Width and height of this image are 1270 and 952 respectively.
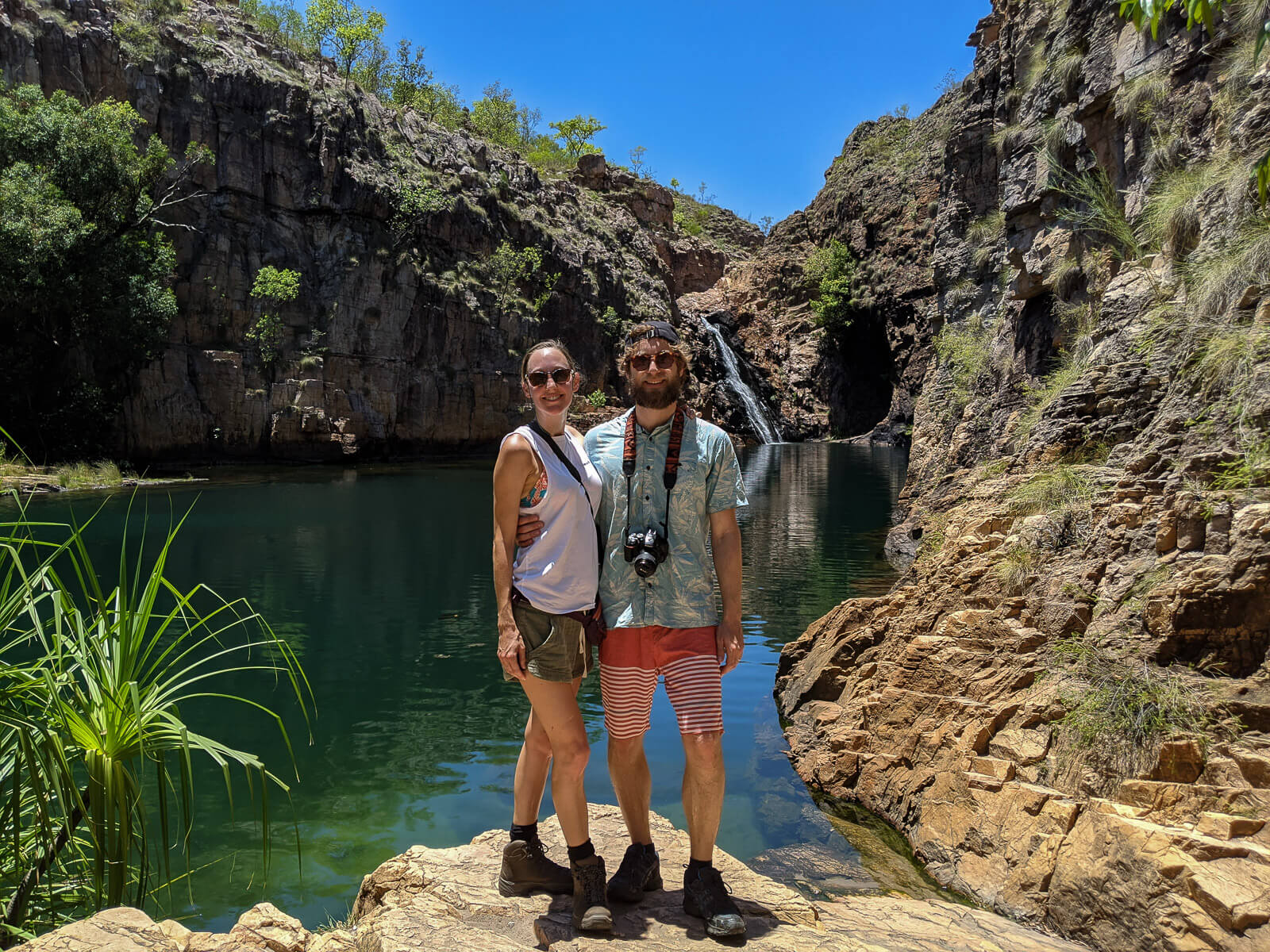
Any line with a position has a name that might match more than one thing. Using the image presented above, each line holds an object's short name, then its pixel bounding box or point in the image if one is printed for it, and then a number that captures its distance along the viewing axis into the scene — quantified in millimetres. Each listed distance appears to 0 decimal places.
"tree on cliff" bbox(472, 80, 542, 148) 60066
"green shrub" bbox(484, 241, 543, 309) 43281
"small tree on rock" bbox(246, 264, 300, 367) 34281
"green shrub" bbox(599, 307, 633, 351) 49188
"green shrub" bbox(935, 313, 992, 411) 14297
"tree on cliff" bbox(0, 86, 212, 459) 24859
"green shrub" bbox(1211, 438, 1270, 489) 4668
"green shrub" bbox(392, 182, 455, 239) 39562
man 3109
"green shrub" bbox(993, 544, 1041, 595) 6020
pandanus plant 2623
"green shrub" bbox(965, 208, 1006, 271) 15281
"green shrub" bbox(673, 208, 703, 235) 76250
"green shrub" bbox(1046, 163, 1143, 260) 9523
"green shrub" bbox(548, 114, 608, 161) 69750
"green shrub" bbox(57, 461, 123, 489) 23484
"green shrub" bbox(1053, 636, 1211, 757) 4156
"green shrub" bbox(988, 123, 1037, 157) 12547
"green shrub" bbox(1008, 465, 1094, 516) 6375
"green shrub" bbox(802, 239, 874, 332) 49062
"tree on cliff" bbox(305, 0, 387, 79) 45719
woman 3066
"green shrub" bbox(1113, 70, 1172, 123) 8945
